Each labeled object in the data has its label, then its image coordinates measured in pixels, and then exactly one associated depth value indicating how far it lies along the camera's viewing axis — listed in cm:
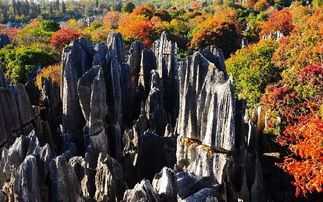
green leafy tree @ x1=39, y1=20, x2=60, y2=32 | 5675
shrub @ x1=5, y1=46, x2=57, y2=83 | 3247
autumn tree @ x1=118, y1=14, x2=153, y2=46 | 4738
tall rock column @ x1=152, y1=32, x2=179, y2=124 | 2272
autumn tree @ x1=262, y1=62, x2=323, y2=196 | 1886
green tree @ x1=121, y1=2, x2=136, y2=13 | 8244
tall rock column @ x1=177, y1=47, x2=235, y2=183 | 1230
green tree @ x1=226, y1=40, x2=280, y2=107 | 2686
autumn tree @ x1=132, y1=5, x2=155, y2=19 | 6494
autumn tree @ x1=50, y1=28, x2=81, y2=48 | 4541
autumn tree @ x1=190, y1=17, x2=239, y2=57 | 4381
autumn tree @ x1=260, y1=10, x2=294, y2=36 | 5124
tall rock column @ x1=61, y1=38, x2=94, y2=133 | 1709
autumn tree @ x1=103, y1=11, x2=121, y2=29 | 6688
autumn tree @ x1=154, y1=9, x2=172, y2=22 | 6438
